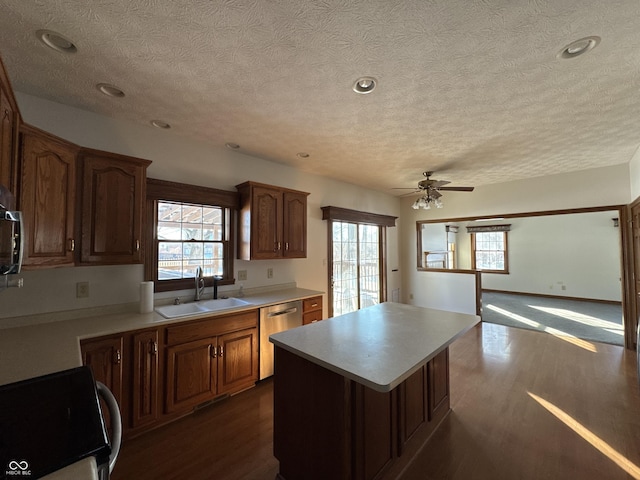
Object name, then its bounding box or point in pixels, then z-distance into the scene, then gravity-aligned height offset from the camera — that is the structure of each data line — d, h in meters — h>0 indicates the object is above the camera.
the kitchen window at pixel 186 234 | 2.58 +0.17
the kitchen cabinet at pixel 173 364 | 1.92 -0.97
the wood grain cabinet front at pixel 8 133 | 1.31 +0.64
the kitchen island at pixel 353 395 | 1.36 -0.87
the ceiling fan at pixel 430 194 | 3.52 +0.74
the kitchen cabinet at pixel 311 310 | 3.10 -0.75
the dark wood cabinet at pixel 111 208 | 2.02 +0.33
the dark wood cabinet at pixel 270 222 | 3.00 +0.32
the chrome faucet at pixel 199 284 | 2.76 -0.38
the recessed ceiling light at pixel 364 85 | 1.80 +1.16
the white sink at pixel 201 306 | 2.49 -0.58
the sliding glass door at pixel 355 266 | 4.47 -0.34
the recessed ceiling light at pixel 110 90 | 1.90 +1.19
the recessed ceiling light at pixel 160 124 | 2.45 +1.20
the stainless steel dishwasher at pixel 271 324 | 2.72 -0.82
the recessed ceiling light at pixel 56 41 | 1.41 +1.17
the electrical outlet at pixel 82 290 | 2.17 -0.34
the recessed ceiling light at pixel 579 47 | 1.45 +1.15
